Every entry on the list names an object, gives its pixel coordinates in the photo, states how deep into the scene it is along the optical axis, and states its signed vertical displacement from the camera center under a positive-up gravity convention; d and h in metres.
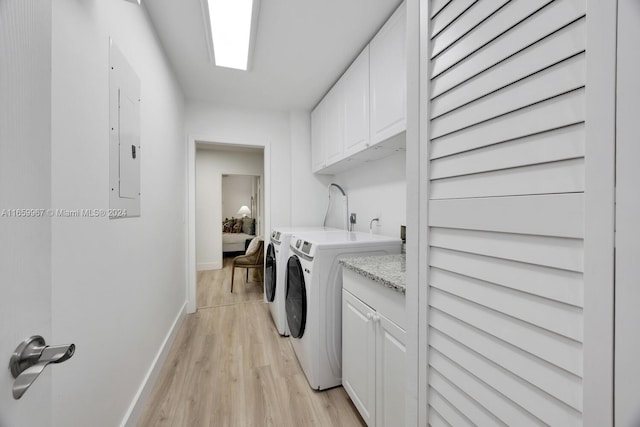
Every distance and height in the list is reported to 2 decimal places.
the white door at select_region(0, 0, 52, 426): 0.39 +0.03
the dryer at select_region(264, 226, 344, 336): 2.29 -0.60
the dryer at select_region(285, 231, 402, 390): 1.65 -0.58
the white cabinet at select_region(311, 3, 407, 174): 1.54 +0.82
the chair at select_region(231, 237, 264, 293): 3.61 -0.66
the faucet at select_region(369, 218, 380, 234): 2.35 -0.09
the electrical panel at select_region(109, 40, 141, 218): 1.17 +0.37
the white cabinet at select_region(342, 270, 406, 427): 1.07 -0.68
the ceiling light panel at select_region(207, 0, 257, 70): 1.55 +1.26
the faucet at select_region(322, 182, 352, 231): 2.81 +0.07
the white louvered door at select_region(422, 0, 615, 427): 0.40 +0.00
